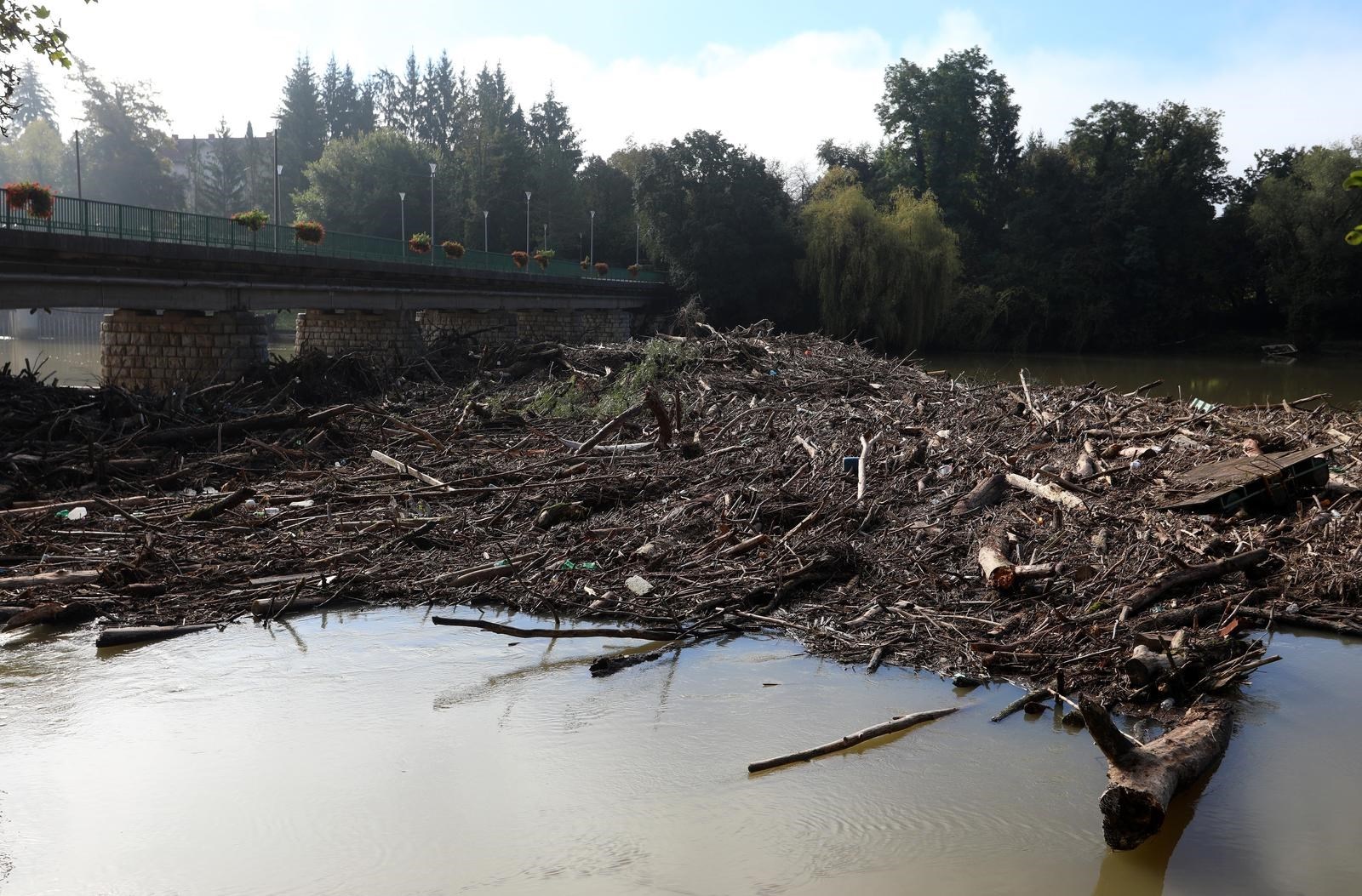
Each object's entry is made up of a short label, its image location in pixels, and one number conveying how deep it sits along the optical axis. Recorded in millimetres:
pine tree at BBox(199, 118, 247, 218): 95438
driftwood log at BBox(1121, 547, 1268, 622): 8578
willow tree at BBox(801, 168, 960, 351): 49594
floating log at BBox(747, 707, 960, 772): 6668
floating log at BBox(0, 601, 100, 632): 8867
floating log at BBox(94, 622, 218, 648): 8523
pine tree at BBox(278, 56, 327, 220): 99688
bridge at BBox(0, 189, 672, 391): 21531
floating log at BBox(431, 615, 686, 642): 7805
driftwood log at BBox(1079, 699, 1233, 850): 5500
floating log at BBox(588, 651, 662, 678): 8219
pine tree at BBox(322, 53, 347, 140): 106812
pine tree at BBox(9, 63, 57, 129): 123312
